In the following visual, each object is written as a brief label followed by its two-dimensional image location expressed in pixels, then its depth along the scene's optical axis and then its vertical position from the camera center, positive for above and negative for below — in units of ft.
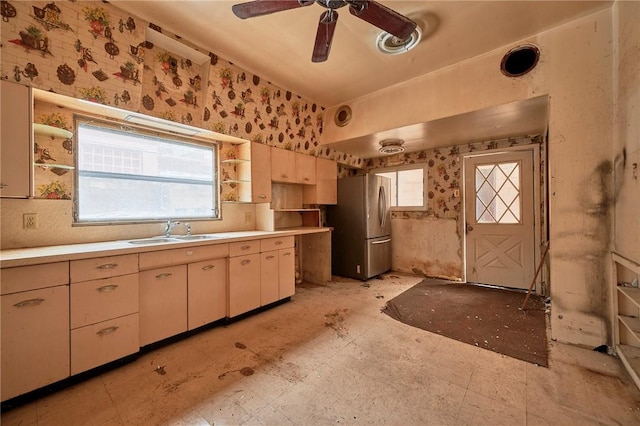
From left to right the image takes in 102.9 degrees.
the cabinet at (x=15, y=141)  5.31 +1.58
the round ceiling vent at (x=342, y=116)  12.39 +4.81
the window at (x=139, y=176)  7.33 +1.29
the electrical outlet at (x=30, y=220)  6.23 -0.13
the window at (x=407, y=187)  15.08 +1.53
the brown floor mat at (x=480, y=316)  7.27 -3.75
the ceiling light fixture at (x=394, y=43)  7.38 +5.07
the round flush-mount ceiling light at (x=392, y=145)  12.51 +3.30
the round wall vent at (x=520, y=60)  7.84 +4.82
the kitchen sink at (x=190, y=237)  8.75 -0.81
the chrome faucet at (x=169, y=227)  8.59 -0.45
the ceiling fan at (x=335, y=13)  5.06 +4.24
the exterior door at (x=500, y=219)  11.91 -0.38
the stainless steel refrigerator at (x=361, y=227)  13.60 -0.81
